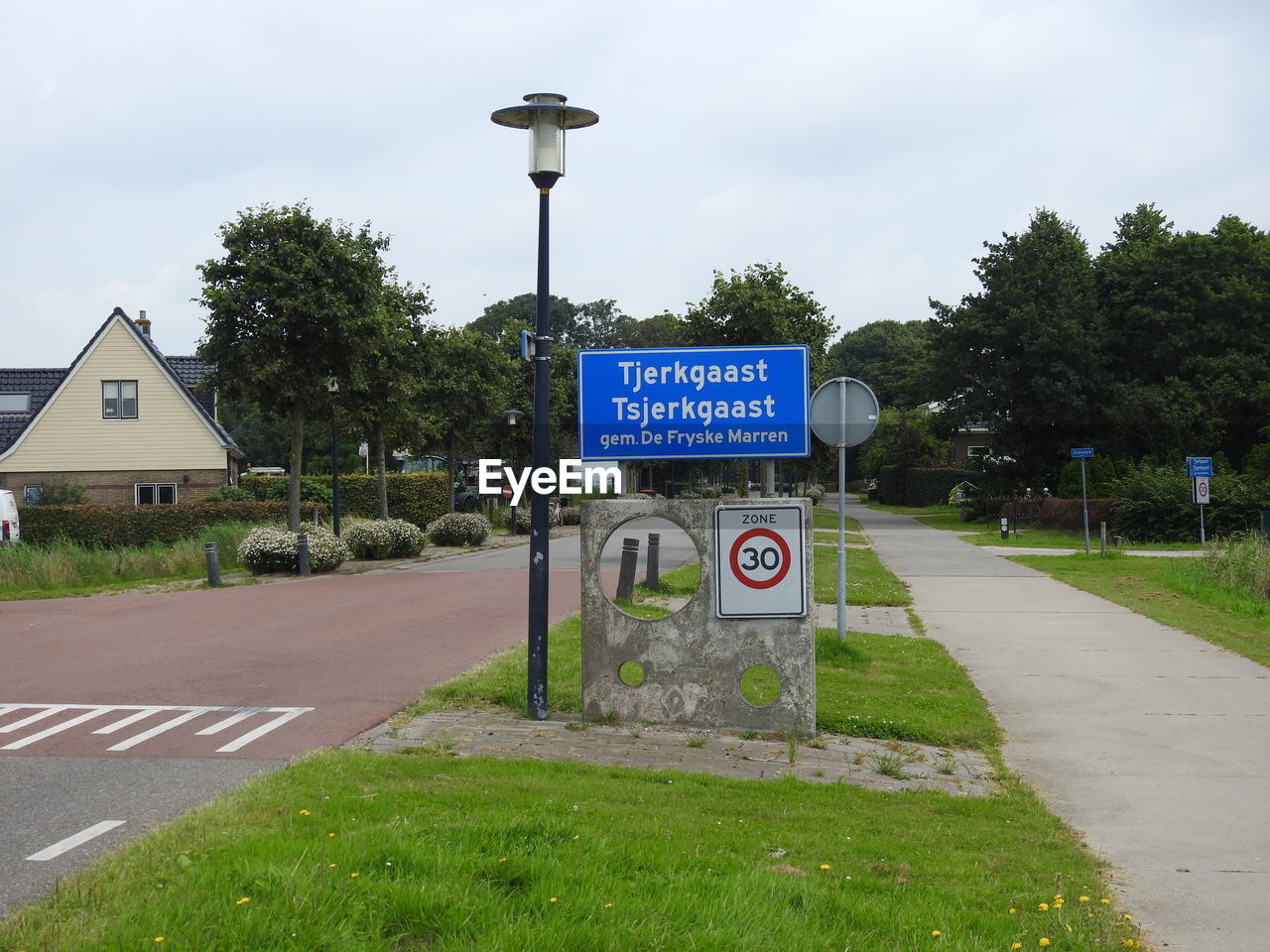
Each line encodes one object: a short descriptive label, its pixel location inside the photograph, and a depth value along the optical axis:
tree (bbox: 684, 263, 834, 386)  39.88
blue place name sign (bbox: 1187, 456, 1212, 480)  31.20
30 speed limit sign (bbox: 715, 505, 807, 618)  8.41
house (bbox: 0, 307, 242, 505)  41.03
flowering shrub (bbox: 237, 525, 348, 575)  22.22
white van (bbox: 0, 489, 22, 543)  30.02
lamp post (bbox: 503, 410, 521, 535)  35.72
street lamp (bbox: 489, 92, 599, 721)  8.61
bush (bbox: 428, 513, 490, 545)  32.59
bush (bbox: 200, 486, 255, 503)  39.56
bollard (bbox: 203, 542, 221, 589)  20.08
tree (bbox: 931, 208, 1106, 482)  49.97
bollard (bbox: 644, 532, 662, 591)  19.27
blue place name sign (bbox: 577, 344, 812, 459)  8.61
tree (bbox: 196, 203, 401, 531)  22.50
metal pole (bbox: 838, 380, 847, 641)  12.45
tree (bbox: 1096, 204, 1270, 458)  47.50
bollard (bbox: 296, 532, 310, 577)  22.31
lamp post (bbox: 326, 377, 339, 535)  26.08
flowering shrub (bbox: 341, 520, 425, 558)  26.47
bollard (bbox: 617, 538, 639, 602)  16.89
